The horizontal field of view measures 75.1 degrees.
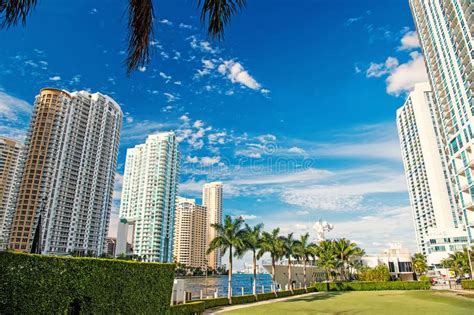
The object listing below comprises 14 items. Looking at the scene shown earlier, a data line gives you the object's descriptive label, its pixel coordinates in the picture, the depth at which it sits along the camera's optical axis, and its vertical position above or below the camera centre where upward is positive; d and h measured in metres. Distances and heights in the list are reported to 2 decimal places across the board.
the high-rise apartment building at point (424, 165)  99.25 +29.97
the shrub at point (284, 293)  41.21 -4.76
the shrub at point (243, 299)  31.82 -4.28
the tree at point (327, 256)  56.84 +0.05
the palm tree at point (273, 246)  40.36 +1.43
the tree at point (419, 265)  74.31 -2.25
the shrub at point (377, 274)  55.00 -3.13
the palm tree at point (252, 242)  34.09 +1.72
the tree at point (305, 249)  52.15 +1.25
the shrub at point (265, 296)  36.40 -4.57
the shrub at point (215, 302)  26.71 -3.93
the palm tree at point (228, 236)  32.44 +2.16
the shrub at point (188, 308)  18.62 -3.26
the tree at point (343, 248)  59.63 +1.40
